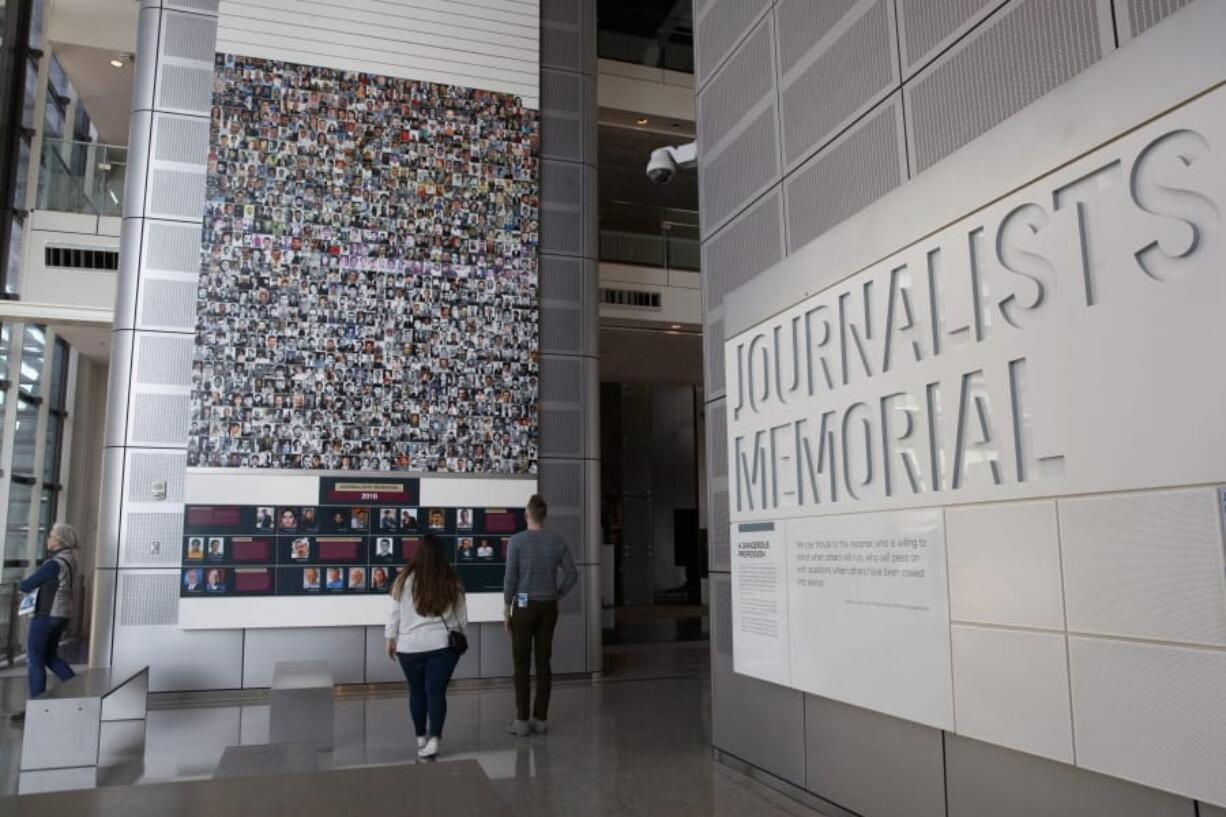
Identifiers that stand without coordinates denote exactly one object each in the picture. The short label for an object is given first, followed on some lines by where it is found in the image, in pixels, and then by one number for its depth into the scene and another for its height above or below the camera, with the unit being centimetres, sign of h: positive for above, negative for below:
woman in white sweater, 567 -63
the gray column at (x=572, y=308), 966 +259
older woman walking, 705 -58
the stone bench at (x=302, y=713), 581 -121
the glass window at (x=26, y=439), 1326 +152
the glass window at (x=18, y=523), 1323 +21
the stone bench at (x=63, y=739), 519 -125
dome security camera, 651 +283
